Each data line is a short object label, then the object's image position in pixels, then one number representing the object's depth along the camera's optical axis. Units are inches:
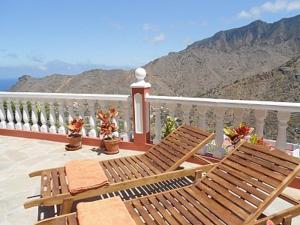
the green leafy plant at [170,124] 246.8
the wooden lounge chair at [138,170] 146.8
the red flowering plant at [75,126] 277.0
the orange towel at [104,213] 113.7
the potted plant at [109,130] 262.2
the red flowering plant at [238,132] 193.2
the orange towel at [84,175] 149.2
